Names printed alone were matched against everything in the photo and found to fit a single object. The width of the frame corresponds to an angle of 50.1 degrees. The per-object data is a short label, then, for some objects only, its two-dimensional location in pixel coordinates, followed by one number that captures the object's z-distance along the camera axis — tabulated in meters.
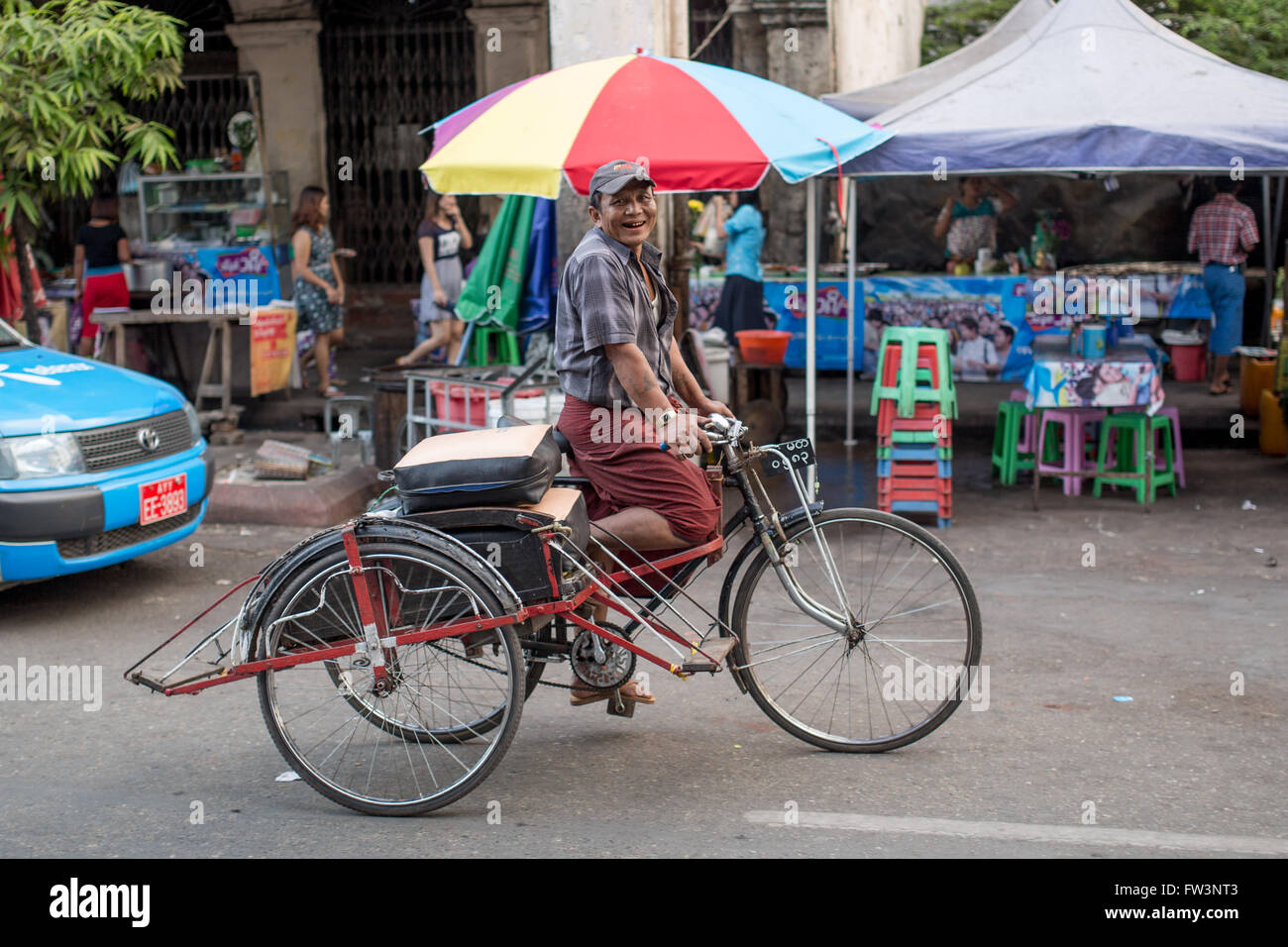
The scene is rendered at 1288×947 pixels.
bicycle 3.91
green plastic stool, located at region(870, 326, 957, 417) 7.92
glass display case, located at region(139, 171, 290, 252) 12.66
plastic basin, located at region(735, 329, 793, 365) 10.17
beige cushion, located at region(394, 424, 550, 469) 3.97
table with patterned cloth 8.22
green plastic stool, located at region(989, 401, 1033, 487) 9.04
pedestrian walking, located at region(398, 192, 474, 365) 11.29
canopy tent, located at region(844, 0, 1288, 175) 7.63
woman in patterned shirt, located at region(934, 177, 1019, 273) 12.88
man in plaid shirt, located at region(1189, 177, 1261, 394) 11.72
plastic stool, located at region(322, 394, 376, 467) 8.89
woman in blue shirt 12.52
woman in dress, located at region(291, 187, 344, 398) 11.45
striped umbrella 6.81
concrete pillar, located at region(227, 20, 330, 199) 14.13
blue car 5.95
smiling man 4.21
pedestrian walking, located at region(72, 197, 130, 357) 11.20
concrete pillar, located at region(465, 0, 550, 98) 13.80
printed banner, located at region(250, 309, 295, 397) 10.50
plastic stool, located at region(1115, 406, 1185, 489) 8.74
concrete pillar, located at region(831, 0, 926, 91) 14.30
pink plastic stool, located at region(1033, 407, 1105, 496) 8.57
